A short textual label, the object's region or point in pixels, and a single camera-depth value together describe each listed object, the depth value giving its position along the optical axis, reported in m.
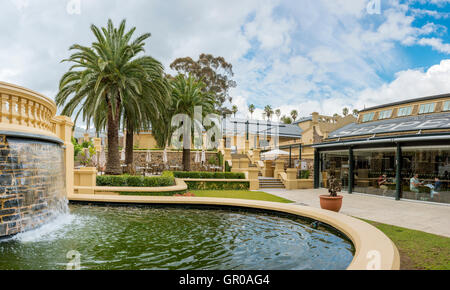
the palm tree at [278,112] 112.81
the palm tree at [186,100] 24.34
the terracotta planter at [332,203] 11.19
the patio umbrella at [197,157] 29.11
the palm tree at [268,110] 102.86
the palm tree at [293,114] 107.06
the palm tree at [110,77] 16.77
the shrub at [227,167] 28.75
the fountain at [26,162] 7.46
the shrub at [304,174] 25.12
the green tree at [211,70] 44.31
